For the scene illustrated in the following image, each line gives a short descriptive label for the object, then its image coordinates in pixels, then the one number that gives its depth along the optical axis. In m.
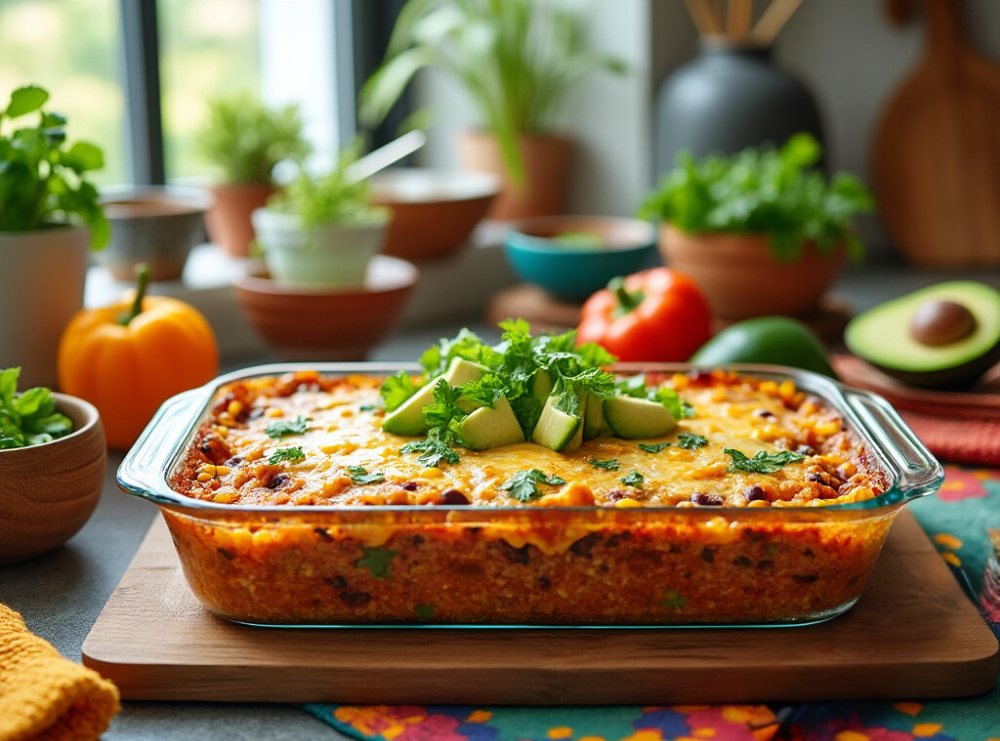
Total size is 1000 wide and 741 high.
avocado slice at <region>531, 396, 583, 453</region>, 0.74
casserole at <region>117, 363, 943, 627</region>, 0.67
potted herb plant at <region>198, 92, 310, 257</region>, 1.19
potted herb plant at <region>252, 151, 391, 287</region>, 1.07
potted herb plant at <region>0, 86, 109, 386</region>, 0.89
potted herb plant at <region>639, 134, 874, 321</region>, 1.14
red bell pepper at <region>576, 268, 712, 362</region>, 1.05
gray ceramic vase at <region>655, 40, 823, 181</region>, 1.33
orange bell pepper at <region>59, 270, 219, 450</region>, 0.93
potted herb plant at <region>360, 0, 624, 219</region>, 1.40
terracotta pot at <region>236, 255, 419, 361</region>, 1.06
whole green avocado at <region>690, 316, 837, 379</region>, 0.96
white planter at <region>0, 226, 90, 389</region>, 0.93
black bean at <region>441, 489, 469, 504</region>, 0.69
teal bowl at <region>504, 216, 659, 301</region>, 1.20
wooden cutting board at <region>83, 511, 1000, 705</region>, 0.67
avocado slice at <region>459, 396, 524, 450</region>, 0.75
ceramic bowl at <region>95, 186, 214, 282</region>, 1.09
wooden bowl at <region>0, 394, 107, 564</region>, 0.76
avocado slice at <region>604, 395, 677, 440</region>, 0.77
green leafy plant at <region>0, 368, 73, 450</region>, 0.77
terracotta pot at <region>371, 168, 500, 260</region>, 1.26
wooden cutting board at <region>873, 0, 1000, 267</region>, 1.44
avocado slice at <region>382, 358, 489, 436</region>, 0.77
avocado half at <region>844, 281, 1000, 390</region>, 0.96
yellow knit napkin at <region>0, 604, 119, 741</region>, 0.62
